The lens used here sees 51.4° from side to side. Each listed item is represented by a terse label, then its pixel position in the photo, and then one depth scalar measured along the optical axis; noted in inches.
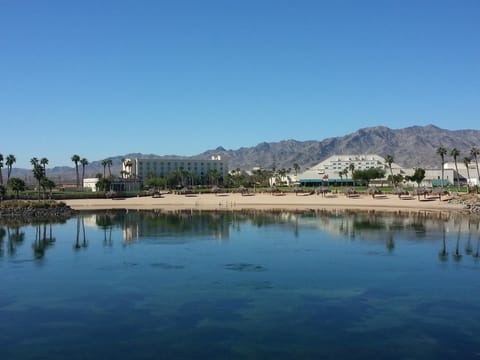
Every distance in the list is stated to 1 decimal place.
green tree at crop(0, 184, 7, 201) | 3559.5
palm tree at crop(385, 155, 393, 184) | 5019.7
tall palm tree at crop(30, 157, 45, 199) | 3909.9
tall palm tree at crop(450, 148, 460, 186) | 4284.2
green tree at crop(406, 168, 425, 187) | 4551.4
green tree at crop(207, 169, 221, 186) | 6446.9
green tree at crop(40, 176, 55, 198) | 3978.8
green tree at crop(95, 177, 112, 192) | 4696.9
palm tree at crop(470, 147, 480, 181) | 4197.8
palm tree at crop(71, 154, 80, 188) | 4865.7
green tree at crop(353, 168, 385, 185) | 5497.0
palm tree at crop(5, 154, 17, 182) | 4462.1
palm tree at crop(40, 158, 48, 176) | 4383.4
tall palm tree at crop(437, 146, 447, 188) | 4275.6
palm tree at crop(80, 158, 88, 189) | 5102.4
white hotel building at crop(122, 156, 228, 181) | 7199.8
